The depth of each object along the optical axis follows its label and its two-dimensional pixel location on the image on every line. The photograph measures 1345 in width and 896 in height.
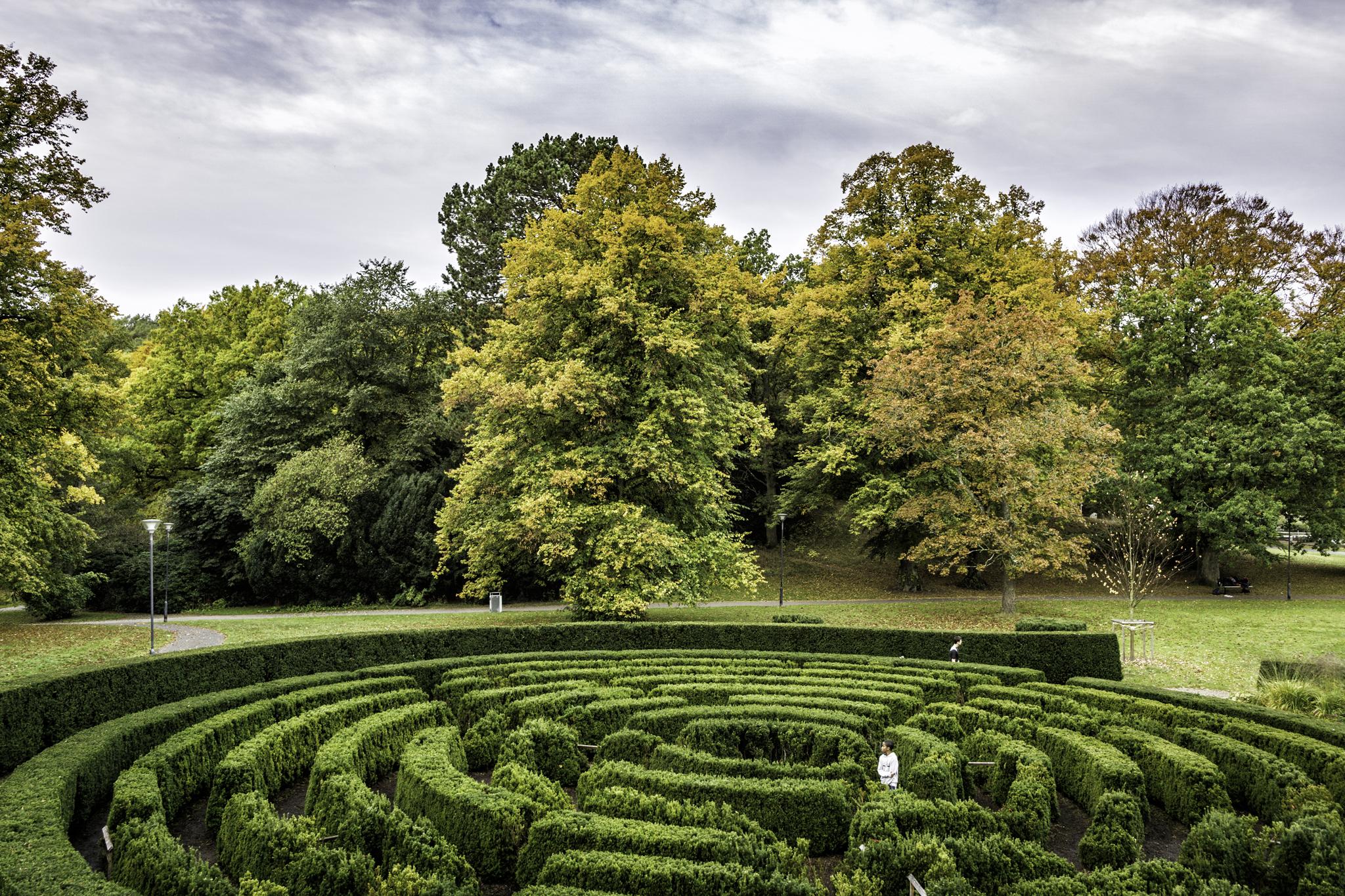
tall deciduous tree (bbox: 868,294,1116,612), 31.53
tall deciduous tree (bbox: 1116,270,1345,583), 36.97
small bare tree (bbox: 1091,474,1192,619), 30.42
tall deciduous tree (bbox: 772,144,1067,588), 36.72
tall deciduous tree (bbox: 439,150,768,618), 27.72
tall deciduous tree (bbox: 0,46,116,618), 23.36
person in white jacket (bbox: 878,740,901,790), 12.98
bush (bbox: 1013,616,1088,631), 22.95
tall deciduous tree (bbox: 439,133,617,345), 44.66
